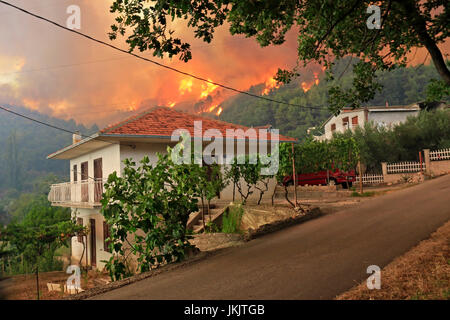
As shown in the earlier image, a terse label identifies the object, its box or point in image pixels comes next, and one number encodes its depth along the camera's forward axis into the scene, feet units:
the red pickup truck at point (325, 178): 69.36
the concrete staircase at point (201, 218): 43.29
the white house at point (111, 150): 51.21
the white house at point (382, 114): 124.06
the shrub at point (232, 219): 40.96
